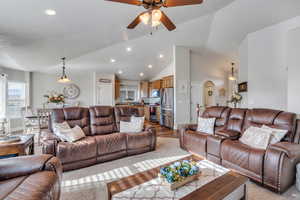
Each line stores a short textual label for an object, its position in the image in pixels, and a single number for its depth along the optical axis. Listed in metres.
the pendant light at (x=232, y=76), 7.60
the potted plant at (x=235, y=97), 4.93
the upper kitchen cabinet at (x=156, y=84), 7.88
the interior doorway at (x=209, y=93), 7.25
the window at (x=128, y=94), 9.45
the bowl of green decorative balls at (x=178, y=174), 1.48
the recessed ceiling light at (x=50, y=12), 2.60
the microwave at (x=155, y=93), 8.11
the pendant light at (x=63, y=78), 5.25
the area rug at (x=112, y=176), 1.94
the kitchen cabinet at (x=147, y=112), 8.46
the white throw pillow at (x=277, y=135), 2.31
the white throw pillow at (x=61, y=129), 2.81
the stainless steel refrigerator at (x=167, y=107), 6.28
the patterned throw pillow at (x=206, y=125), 3.42
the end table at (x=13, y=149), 2.03
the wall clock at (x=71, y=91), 7.91
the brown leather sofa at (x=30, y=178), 1.21
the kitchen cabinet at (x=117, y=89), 8.63
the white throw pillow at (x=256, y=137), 2.33
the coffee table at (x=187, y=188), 1.37
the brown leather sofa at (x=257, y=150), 1.94
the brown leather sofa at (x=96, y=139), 2.58
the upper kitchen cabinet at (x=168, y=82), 6.56
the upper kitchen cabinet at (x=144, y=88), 9.26
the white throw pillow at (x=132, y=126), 3.56
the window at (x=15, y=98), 6.05
